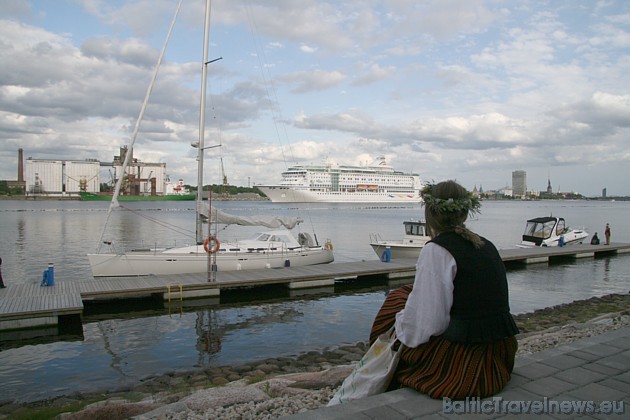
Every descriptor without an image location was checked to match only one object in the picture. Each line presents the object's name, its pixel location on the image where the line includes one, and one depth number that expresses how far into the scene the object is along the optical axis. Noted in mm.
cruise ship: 113875
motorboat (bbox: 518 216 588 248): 30234
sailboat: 17156
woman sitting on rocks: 3217
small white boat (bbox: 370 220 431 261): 23502
